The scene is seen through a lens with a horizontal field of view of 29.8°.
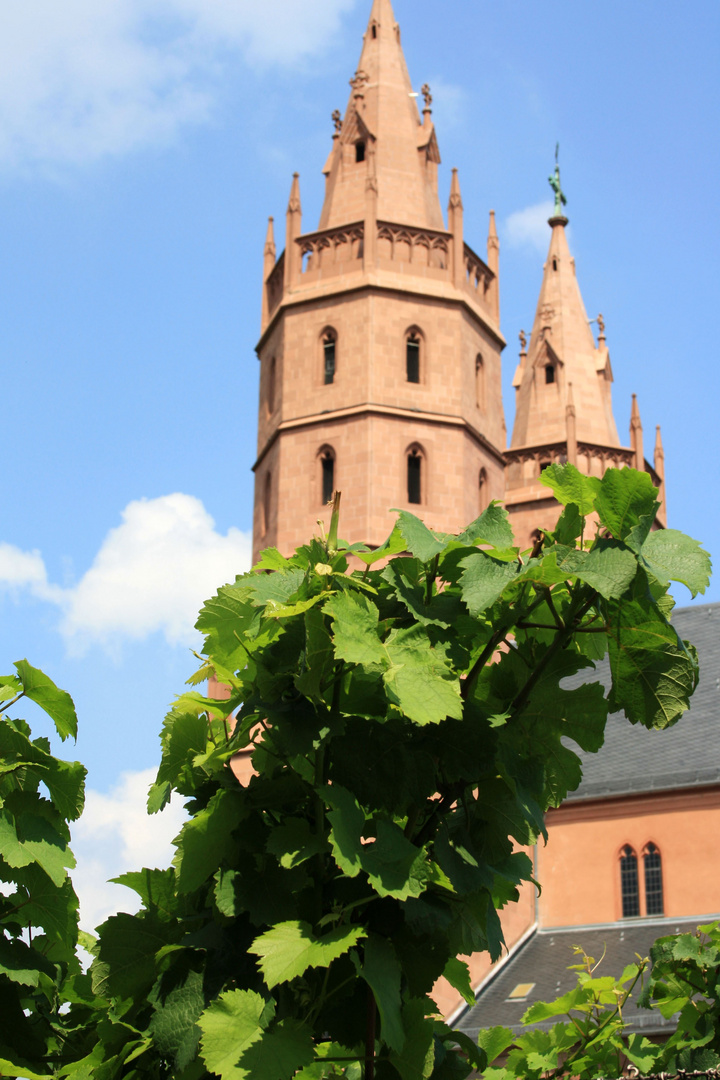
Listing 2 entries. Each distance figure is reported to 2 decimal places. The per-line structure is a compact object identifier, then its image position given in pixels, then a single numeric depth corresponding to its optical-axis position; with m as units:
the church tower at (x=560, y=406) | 34.22
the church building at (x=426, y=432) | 22.33
